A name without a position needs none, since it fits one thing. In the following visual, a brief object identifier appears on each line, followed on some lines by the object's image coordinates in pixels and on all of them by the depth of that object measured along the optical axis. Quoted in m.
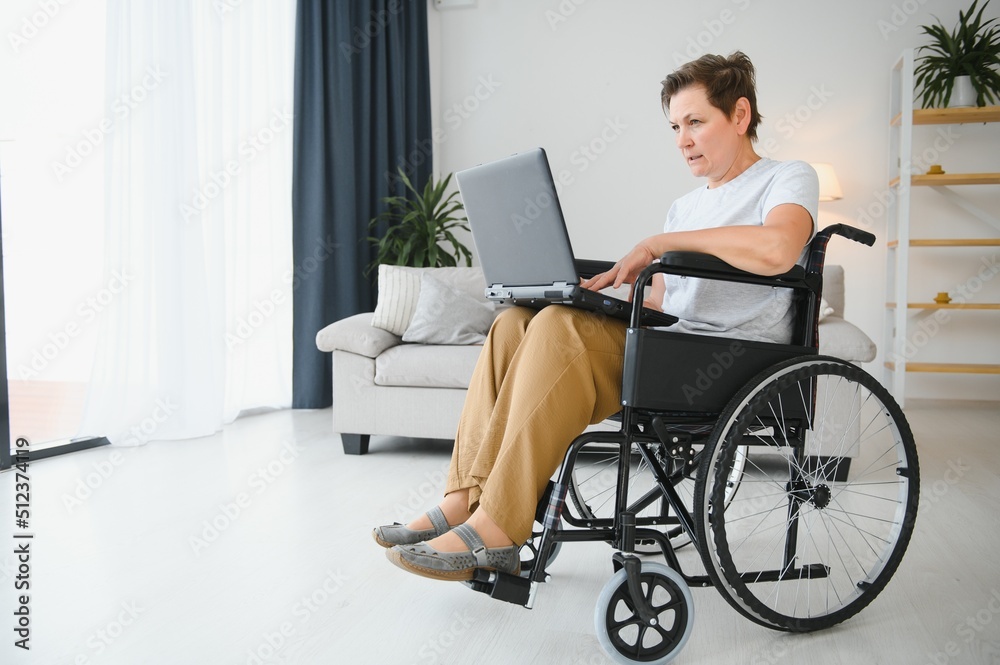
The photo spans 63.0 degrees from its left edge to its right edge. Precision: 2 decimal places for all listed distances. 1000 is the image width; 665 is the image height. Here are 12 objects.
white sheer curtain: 2.95
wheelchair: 1.26
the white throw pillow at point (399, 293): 3.00
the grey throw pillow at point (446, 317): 2.94
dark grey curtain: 3.90
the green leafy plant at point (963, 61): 3.96
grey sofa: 2.80
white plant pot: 4.00
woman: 1.28
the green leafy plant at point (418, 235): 4.10
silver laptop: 1.27
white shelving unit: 3.92
